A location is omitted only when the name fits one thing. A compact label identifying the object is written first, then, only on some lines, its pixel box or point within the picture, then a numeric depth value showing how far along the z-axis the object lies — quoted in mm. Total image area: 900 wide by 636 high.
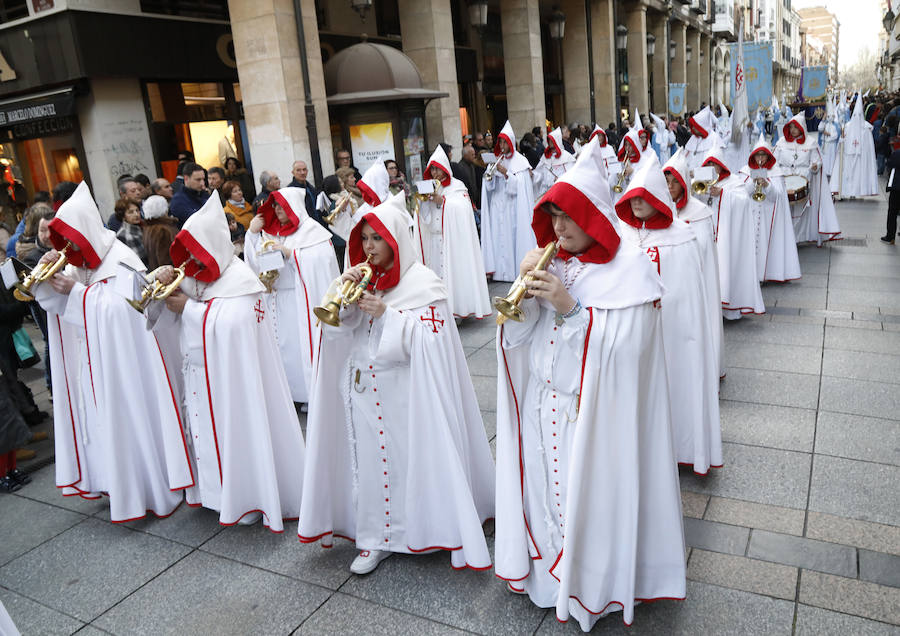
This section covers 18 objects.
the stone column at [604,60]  24797
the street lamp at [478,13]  14703
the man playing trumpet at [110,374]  4730
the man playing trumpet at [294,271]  6617
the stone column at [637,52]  27984
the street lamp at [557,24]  19047
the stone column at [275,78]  11336
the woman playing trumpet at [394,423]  3729
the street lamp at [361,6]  11703
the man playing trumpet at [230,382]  4324
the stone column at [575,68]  23703
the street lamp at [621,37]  24244
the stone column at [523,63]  19062
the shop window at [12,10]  12297
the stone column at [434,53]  14875
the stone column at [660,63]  32438
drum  10656
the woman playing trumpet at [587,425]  3049
